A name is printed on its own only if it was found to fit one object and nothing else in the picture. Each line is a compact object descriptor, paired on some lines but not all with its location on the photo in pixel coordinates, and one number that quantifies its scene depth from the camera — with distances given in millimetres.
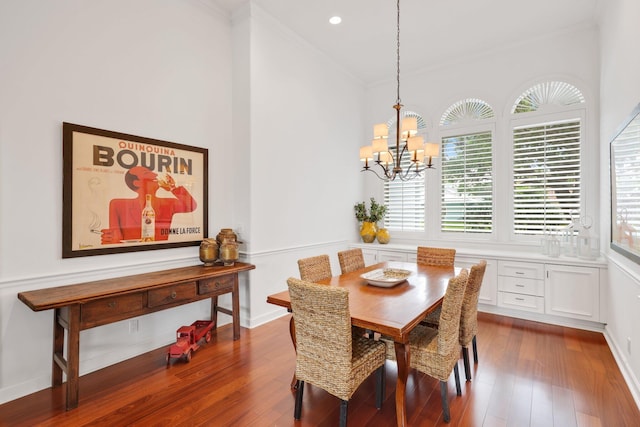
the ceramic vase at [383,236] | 5449
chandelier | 2869
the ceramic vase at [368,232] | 5521
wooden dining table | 1884
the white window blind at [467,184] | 4750
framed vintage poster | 2670
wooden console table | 2264
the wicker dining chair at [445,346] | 2061
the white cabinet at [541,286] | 3631
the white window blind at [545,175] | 4141
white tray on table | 2652
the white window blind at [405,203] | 5383
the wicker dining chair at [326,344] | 1838
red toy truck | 2951
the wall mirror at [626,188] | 2281
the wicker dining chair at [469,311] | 2454
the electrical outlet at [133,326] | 3029
